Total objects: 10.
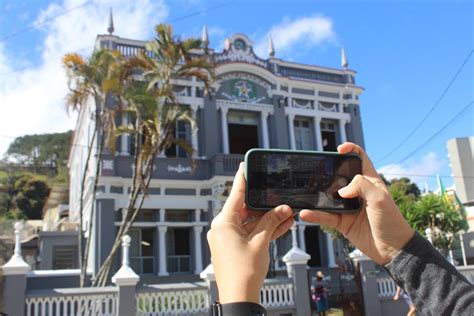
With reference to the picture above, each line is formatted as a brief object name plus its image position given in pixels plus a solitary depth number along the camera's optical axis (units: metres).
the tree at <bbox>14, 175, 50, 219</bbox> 41.16
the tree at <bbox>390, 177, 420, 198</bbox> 40.83
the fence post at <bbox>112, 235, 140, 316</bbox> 9.71
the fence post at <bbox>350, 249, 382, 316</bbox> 11.66
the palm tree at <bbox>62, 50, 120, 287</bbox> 13.23
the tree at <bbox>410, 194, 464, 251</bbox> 16.19
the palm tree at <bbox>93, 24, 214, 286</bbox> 13.10
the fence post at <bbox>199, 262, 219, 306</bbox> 10.38
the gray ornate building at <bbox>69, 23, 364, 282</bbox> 16.16
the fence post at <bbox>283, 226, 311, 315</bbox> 11.17
